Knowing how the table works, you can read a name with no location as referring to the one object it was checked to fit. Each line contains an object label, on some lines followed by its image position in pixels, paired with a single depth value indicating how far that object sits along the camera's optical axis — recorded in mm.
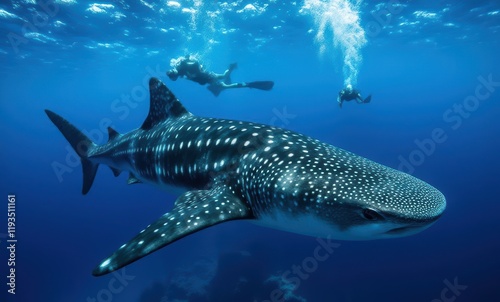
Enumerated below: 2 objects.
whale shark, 3215
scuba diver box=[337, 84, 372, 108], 19297
